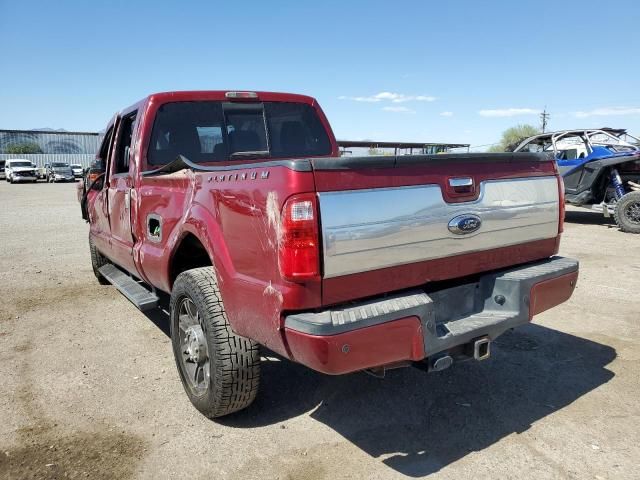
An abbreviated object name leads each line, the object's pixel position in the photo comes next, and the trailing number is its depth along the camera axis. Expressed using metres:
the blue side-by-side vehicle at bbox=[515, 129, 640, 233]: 10.48
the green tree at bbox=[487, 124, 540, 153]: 51.72
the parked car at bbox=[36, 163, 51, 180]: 40.49
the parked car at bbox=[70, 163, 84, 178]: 42.66
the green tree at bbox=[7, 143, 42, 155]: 58.62
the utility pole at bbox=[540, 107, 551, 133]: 62.50
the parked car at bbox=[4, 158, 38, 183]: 37.31
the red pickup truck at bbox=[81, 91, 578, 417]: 2.39
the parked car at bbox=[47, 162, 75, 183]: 39.28
